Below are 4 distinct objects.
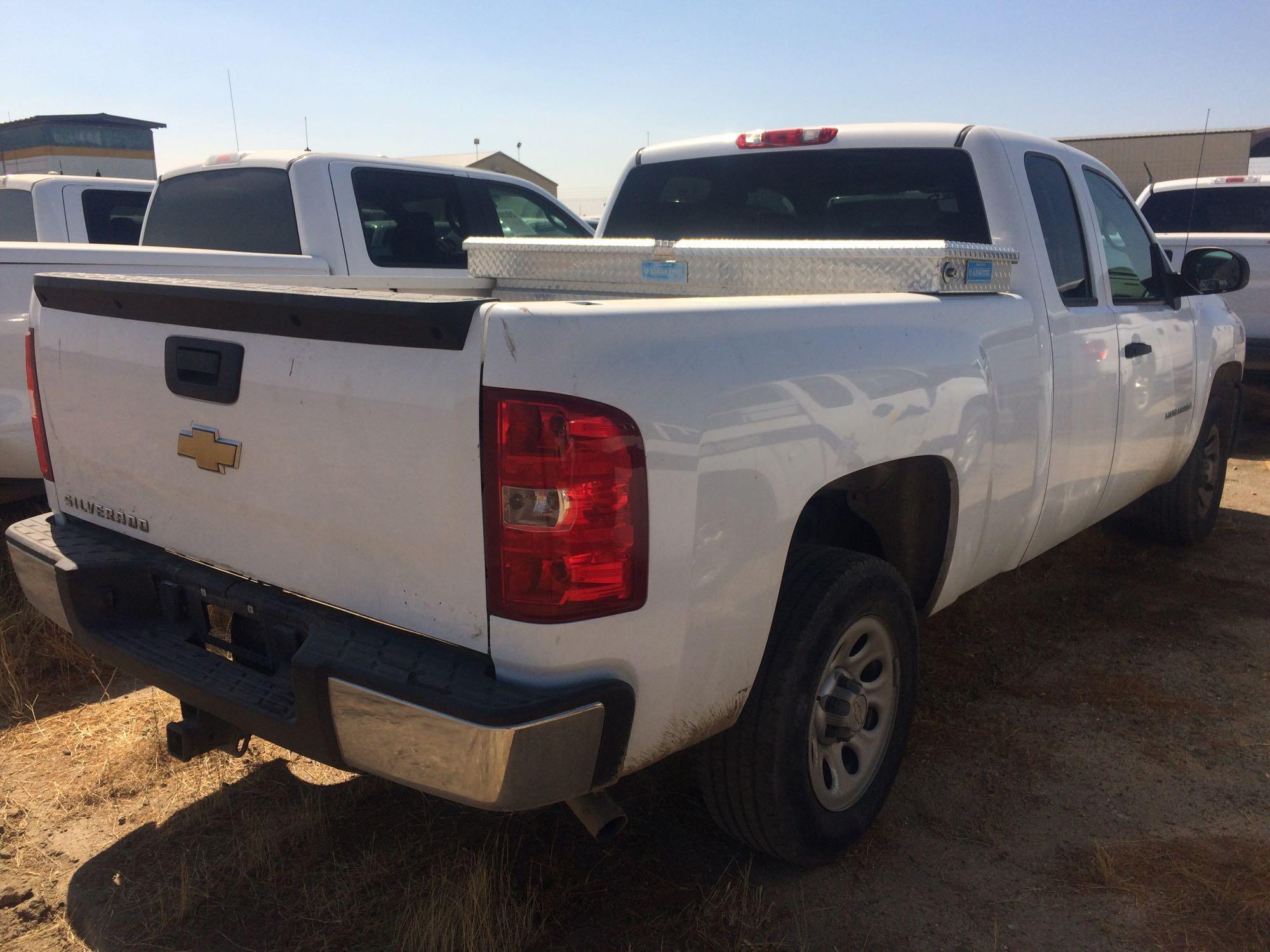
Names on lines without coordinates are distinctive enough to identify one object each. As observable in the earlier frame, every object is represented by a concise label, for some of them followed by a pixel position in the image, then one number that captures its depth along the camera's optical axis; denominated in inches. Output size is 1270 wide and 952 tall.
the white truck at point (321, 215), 218.4
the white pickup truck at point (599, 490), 74.2
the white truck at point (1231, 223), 346.6
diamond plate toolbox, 117.5
